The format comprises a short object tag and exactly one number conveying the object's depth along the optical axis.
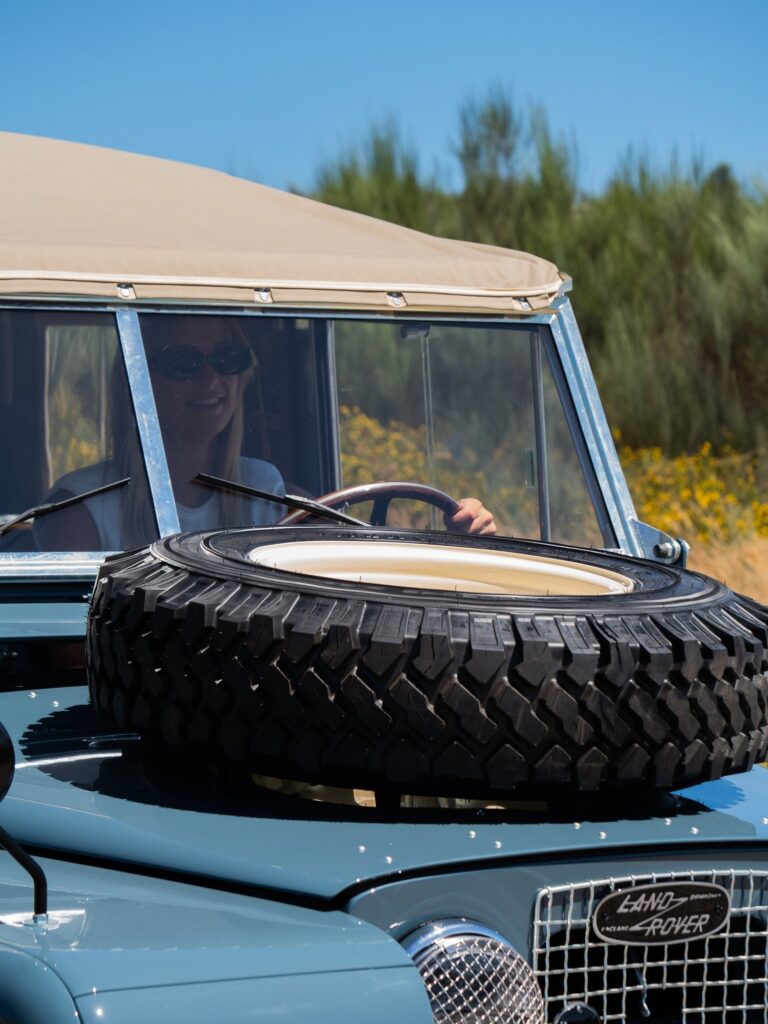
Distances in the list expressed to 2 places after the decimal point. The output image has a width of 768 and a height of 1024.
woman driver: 4.33
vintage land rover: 3.53
